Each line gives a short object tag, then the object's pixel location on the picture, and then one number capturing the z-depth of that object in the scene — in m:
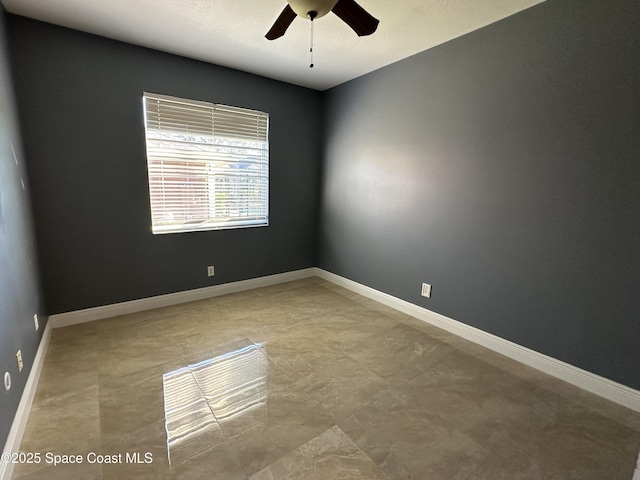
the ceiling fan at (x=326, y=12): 1.41
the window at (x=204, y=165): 2.99
